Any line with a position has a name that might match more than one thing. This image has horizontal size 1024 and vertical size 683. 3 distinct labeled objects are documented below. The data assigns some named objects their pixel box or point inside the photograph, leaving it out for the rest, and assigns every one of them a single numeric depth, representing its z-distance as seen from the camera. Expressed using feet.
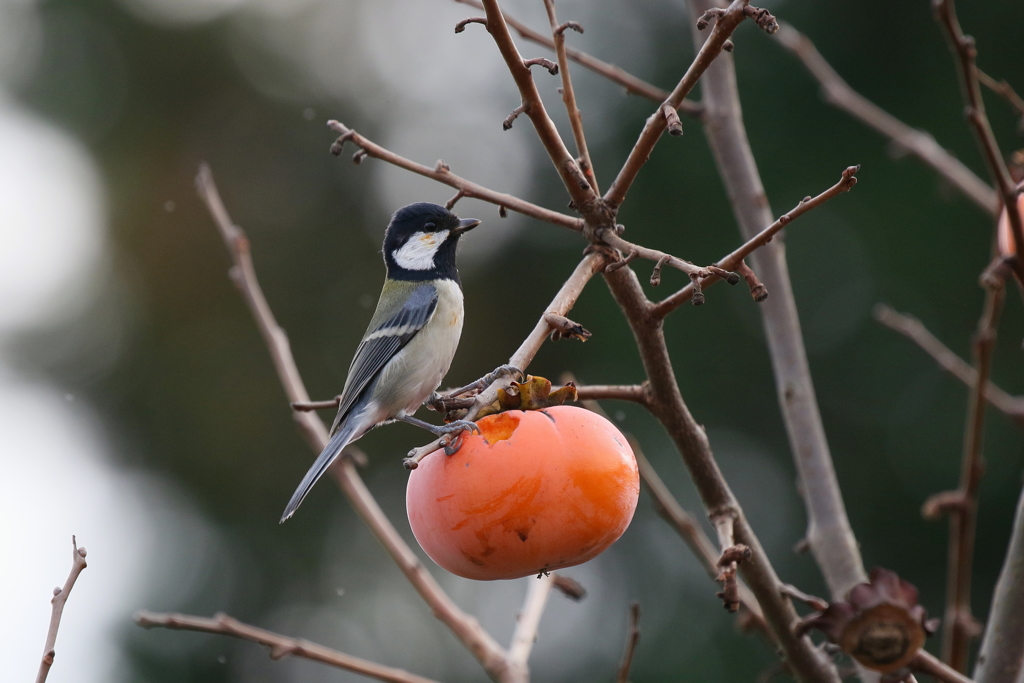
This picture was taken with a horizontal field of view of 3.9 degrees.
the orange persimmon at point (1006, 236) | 16.80
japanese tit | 17.39
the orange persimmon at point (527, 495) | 16.54
